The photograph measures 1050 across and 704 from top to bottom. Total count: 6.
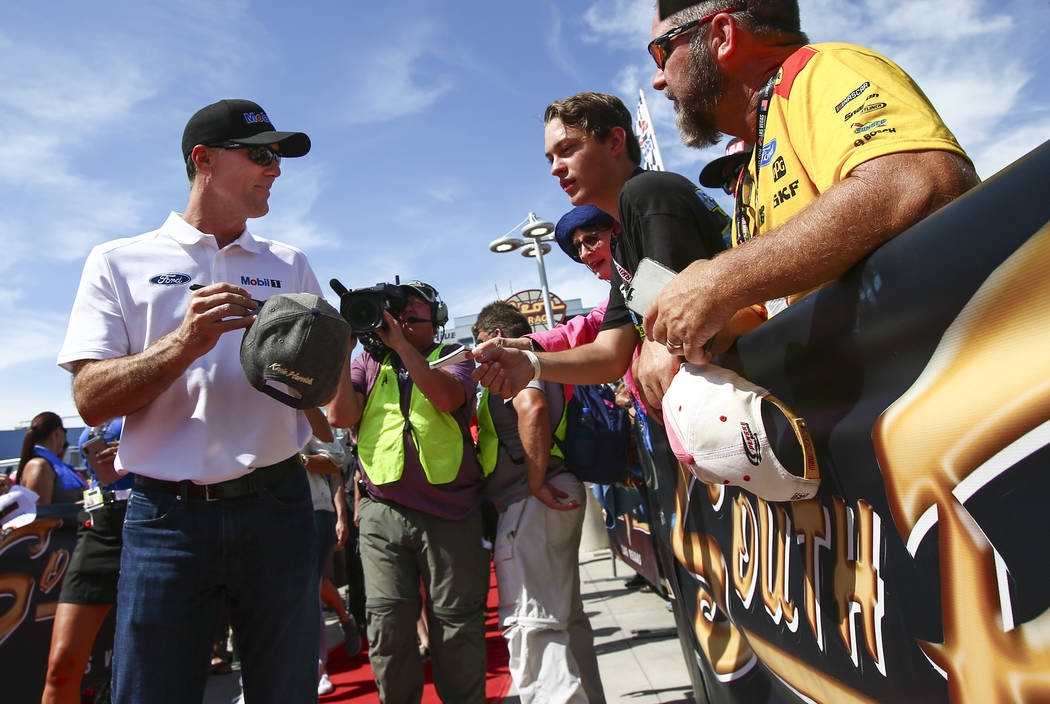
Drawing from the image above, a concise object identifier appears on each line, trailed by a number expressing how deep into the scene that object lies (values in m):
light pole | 13.61
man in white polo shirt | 1.68
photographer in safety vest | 2.90
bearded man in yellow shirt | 1.03
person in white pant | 2.84
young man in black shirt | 1.61
